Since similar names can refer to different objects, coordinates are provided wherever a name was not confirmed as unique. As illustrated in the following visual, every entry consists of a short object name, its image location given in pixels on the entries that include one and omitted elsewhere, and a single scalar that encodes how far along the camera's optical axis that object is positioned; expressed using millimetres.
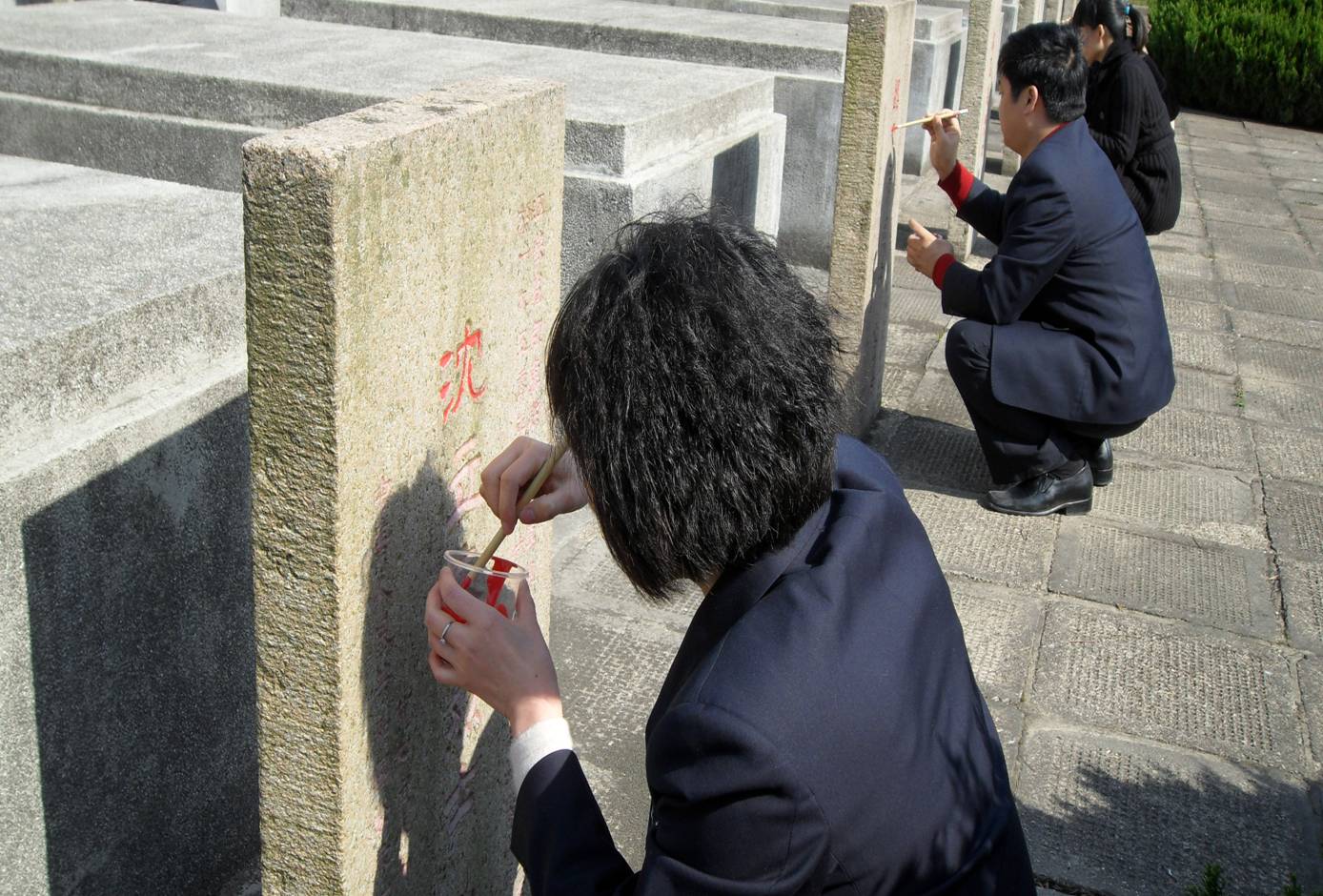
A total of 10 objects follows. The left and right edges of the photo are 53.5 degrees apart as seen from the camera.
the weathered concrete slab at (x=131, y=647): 1936
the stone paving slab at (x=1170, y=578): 3900
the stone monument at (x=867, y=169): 4227
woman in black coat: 5684
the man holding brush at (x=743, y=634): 1307
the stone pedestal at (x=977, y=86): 7188
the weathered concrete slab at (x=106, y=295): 1929
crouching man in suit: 4258
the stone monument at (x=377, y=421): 1260
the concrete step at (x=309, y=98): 3785
